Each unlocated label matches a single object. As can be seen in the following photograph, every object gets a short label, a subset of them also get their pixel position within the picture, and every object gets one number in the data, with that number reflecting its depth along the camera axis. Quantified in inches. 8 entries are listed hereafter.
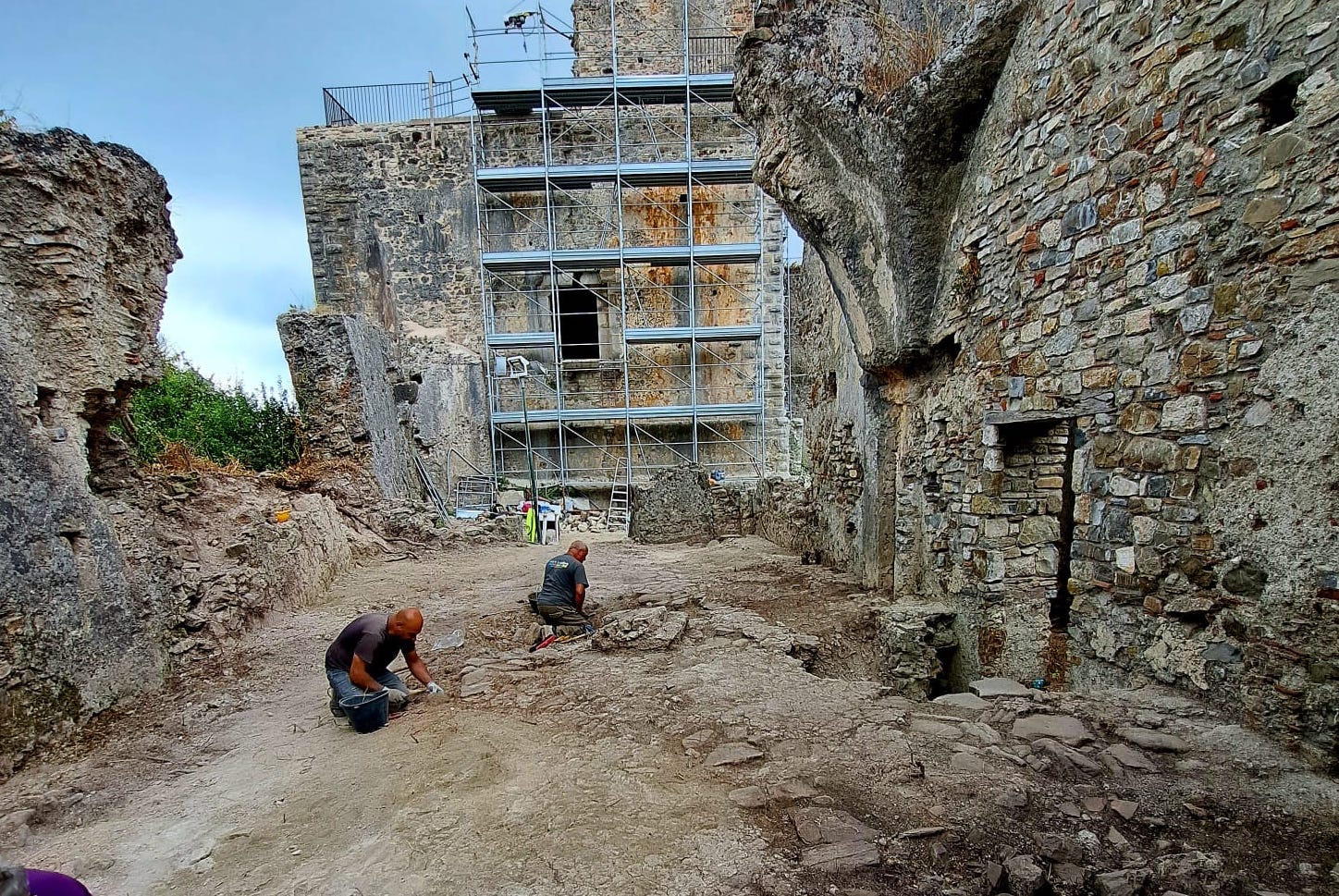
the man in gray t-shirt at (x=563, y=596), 238.2
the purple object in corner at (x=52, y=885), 70.0
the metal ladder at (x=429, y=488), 492.6
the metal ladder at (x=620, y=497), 586.2
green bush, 391.2
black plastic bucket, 158.2
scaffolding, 591.5
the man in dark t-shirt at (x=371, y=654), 162.7
